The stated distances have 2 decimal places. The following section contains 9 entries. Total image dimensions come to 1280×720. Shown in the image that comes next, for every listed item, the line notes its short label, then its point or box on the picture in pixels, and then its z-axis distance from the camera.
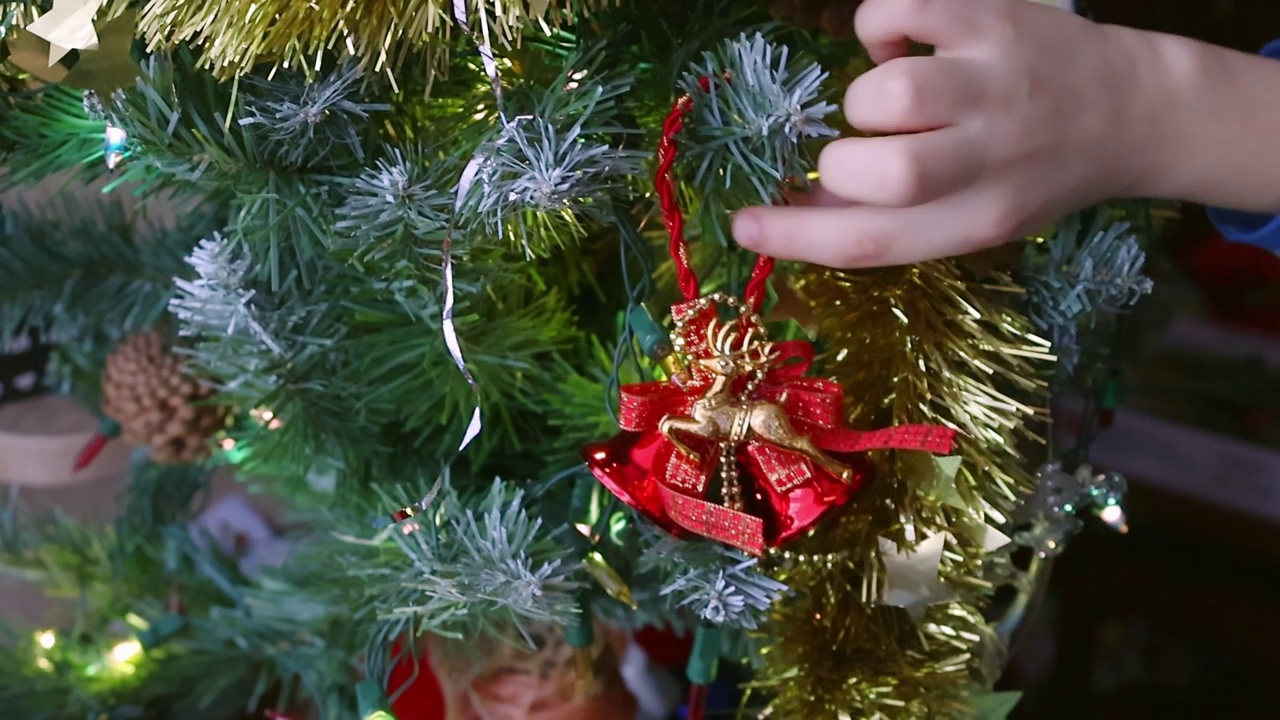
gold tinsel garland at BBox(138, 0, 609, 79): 0.32
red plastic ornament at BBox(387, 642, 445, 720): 0.52
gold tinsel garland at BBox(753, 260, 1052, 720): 0.39
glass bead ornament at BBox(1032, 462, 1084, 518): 0.47
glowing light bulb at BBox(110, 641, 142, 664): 0.66
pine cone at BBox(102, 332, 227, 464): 0.61
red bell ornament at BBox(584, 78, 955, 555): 0.36
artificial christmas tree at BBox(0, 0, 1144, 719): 0.36
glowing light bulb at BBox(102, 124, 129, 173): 0.41
